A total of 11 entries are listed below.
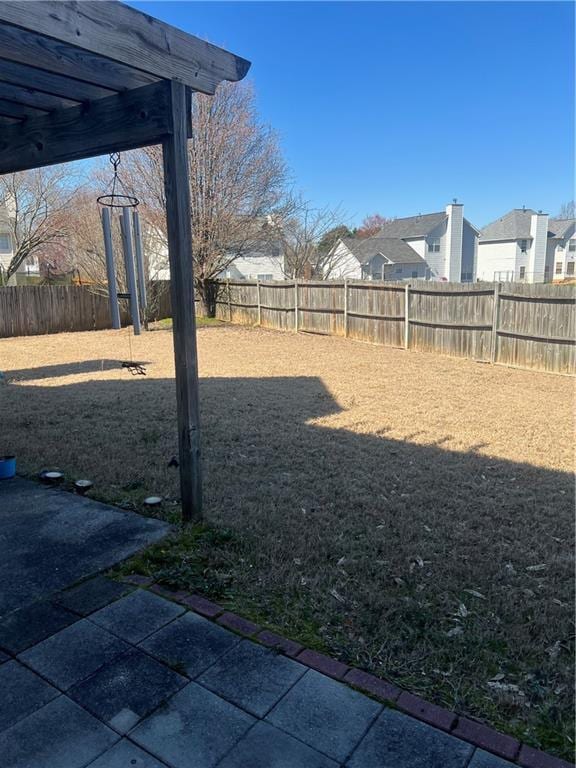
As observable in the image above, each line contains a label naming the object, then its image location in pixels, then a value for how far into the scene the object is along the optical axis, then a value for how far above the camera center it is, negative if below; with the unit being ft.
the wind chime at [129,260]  13.04 +0.83
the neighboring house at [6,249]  67.10 +8.55
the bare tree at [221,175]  50.80 +11.54
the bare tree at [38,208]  63.26 +10.59
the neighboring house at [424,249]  115.24 +8.99
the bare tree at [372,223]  163.94 +21.20
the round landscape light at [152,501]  11.17 -4.45
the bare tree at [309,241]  69.44 +6.80
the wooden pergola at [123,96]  7.57 +3.52
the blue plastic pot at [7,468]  12.90 -4.26
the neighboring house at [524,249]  125.80 +9.47
